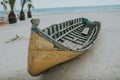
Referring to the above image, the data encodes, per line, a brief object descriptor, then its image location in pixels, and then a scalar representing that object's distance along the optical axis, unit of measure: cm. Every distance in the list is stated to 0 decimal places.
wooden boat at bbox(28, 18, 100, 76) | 218
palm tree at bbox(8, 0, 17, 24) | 890
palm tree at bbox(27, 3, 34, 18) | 1159
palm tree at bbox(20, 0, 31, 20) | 1029
